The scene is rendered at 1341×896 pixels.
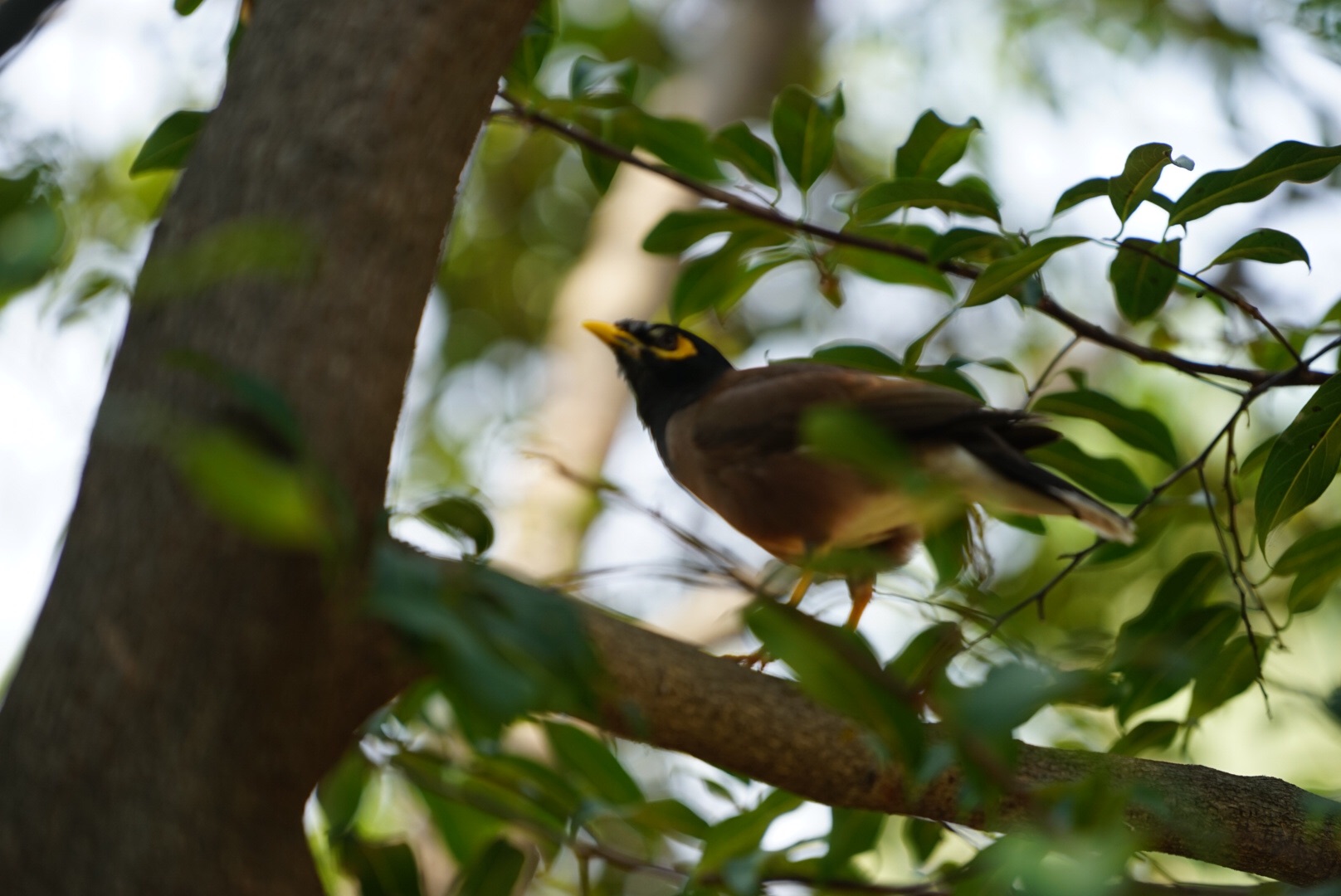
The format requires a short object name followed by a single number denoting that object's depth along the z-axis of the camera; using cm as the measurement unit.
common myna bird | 507
